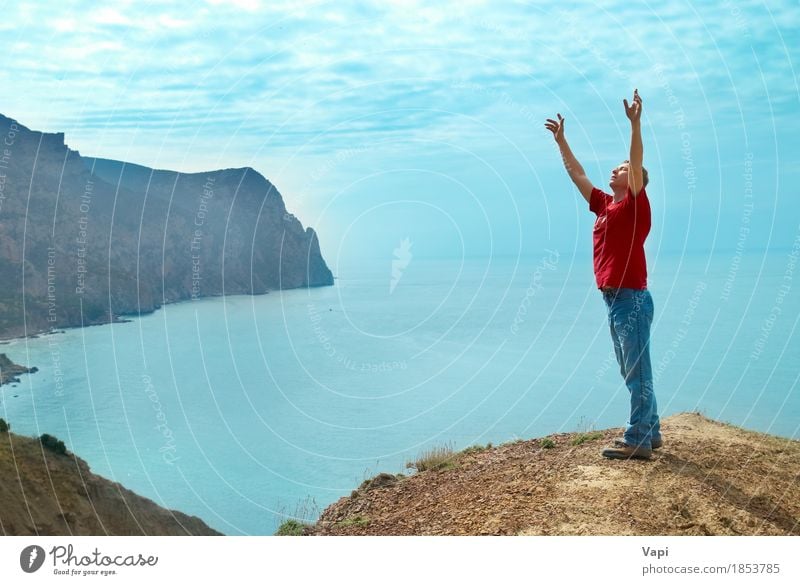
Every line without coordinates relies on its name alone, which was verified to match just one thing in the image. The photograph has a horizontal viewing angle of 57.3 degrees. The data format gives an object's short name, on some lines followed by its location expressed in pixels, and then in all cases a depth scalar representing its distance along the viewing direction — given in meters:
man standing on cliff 6.64
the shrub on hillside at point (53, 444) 10.94
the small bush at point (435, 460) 9.37
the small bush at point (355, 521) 7.44
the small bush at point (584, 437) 8.86
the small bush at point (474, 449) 9.86
